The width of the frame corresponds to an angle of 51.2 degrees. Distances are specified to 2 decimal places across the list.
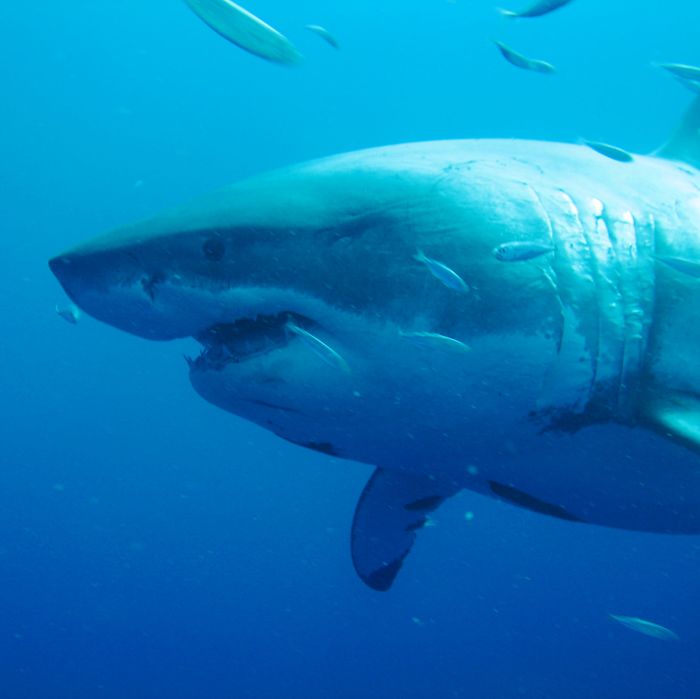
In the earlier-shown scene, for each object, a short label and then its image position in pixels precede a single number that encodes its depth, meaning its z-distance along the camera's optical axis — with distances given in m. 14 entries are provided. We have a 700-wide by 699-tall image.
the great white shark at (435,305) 2.33
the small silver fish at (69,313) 6.41
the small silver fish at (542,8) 3.35
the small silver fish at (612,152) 3.33
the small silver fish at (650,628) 5.37
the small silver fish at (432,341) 2.34
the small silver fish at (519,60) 4.82
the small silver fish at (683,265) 2.61
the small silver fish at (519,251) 2.43
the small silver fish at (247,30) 2.59
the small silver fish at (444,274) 2.33
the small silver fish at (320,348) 2.30
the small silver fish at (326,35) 5.45
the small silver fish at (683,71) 4.10
